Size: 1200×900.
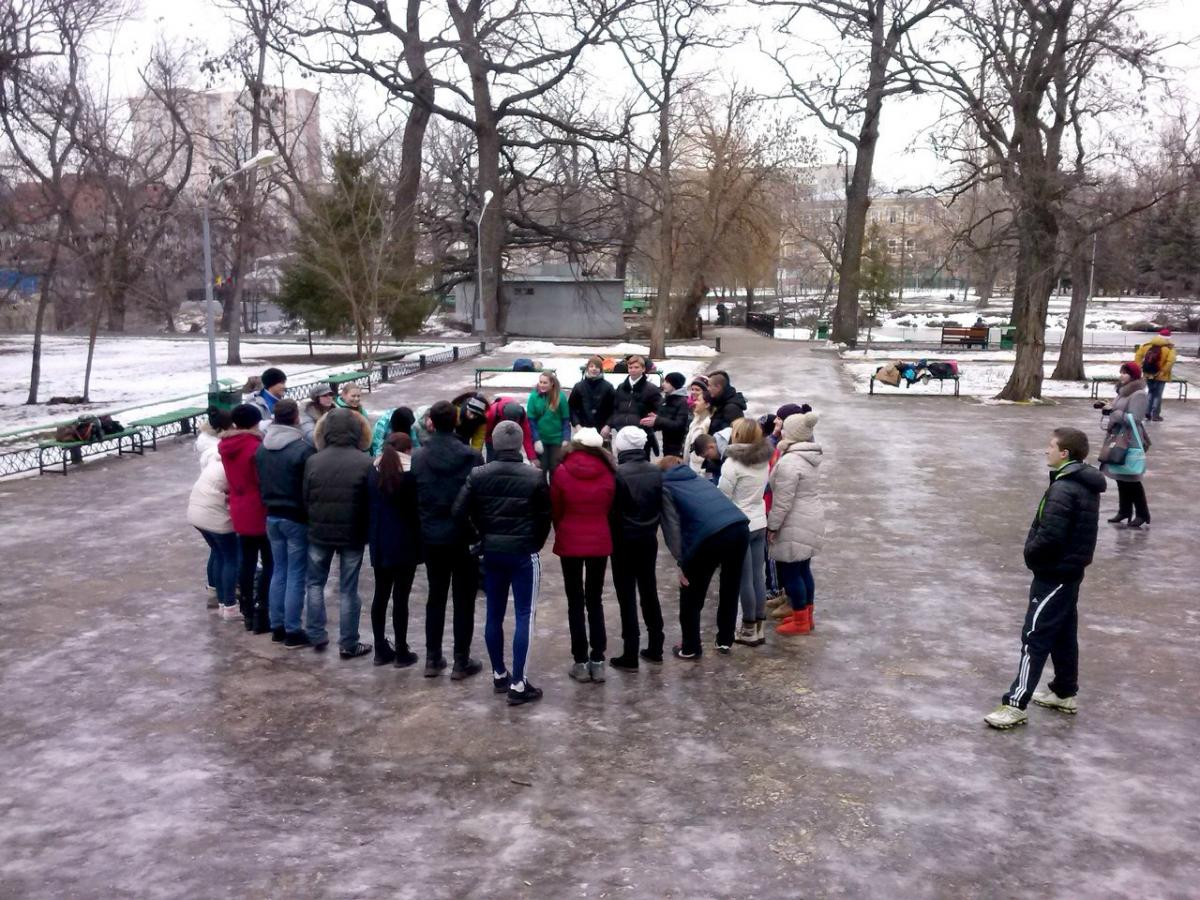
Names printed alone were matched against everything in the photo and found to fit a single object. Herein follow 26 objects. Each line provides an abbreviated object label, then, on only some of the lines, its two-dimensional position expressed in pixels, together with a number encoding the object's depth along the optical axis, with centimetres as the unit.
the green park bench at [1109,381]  2153
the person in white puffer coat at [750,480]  709
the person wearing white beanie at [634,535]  645
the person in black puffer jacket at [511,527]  604
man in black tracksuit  574
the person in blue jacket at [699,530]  661
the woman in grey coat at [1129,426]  1014
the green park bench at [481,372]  2383
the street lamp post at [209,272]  1742
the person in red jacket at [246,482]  709
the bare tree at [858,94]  2180
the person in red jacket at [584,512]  630
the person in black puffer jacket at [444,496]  629
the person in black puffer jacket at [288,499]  685
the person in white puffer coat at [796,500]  721
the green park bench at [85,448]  1375
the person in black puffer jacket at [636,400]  1002
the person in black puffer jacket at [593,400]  1047
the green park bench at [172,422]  1550
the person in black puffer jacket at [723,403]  903
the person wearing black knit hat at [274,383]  855
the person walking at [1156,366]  1806
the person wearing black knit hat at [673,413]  993
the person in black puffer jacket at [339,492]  668
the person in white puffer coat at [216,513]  735
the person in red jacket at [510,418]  788
